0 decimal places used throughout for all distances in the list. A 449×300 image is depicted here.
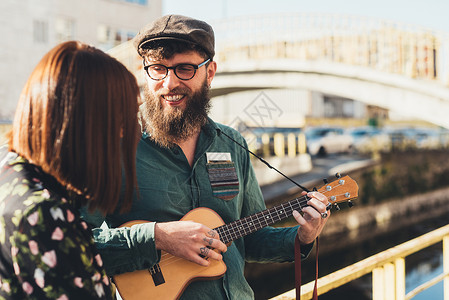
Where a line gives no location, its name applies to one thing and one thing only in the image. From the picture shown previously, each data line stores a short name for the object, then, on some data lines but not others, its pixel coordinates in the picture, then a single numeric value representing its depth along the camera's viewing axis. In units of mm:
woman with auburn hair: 938
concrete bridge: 10188
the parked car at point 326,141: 19266
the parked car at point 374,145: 16438
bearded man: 1531
